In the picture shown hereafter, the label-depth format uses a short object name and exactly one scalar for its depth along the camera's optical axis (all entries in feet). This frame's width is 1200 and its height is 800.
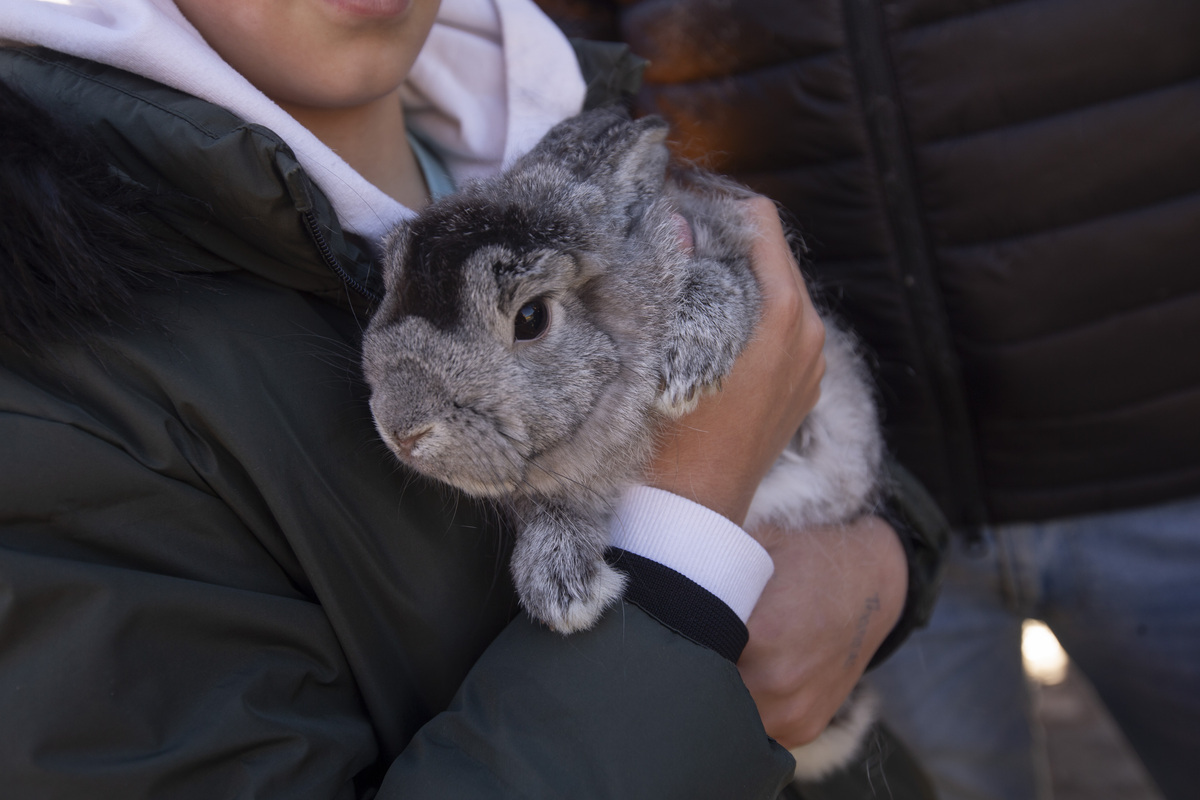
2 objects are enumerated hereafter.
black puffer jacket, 2.13
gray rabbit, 1.81
